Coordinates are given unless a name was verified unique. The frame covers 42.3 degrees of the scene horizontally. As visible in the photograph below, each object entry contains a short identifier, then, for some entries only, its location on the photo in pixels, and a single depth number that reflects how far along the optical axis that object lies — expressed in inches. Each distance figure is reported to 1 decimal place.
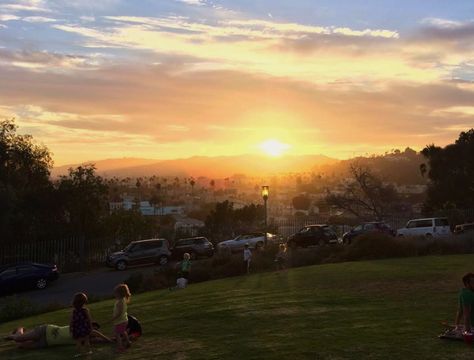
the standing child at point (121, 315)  440.8
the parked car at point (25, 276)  1237.1
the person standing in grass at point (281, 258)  1116.9
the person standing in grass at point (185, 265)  925.2
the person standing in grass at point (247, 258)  1032.8
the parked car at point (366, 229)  1565.2
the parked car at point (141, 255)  1502.2
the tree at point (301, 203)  4695.4
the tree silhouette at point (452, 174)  2329.0
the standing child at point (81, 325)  441.7
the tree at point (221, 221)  1874.8
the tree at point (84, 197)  1809.8
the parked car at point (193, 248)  1556.3
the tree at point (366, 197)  2603.3
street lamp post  1424.7
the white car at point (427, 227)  1533.0
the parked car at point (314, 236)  1592.0
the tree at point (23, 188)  1626.5
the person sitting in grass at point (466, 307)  403.5
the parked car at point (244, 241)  1598.2
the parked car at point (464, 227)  1476.4
